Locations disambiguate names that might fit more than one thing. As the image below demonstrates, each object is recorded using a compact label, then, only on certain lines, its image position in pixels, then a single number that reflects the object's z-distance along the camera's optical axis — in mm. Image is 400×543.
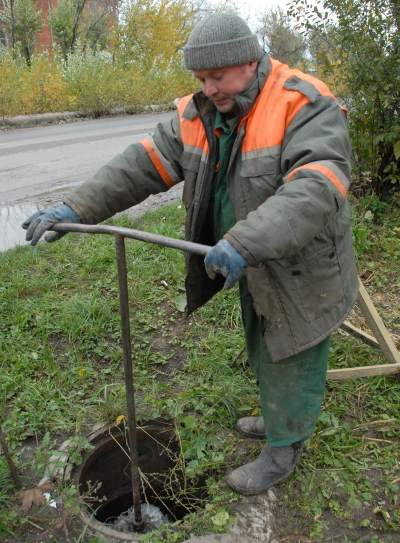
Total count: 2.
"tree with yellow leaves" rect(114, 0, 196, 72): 19641
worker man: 1570
